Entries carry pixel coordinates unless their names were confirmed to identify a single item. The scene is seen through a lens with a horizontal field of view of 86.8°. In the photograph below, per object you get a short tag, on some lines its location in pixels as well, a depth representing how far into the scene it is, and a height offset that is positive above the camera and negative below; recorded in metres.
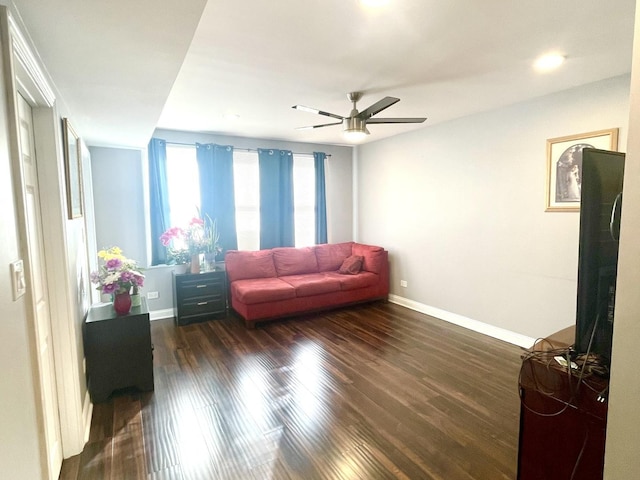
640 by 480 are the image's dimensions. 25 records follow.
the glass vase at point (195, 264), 4.40 -0.63
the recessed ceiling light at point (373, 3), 1.69 +1.05
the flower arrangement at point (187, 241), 4.27 -0.33
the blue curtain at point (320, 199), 5.51 +0.24
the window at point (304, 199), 5.47 +0.24
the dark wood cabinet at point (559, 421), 1.22 -0.83
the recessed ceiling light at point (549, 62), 2.38 +1.08
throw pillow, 5.04 -0.79
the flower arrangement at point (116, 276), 2.62 -0.46
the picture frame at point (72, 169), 2.15 +0.34
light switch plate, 1.11 -0.20
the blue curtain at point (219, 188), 4.70 +0.38
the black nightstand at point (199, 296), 4.26 -1.04
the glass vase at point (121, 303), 2.62 -0.67
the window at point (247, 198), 5.02 +0.25
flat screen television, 1.17 -0.14
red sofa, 4.19 -0.91
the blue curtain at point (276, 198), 5.14 +0.25
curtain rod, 4.53 +0.97
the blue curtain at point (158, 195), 4.38 +0.28
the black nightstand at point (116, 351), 2.48 -1.01
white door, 1.66 -0.34
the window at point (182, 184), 4.61 +0.44
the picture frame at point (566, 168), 3.03 +0.38
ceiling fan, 2.96 +0.81
